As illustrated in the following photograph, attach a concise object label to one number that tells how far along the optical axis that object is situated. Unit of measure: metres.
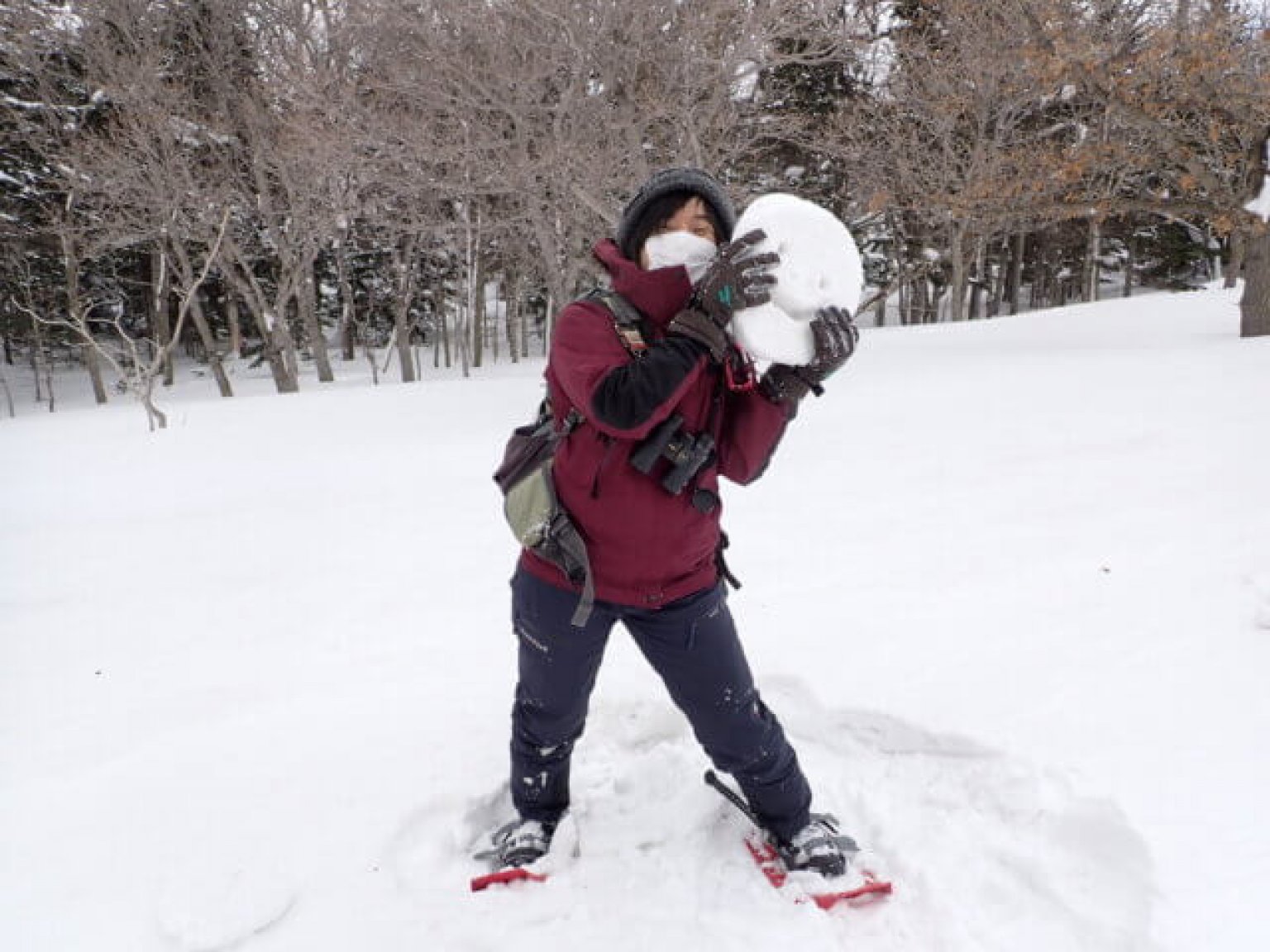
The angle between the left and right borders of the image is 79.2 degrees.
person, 1.66
